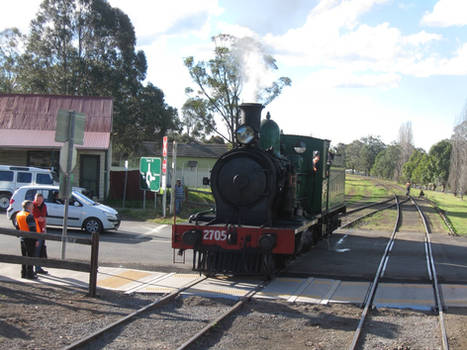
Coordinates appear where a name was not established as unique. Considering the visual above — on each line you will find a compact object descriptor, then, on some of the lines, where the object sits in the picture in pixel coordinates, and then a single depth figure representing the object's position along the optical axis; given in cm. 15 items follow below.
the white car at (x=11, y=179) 2008
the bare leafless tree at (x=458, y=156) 5681
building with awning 2352
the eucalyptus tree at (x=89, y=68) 3822
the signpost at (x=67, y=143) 895
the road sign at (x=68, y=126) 890
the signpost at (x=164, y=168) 1884
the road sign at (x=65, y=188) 905
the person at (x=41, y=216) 898
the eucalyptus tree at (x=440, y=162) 6919
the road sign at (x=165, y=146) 1889
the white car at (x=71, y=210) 1484
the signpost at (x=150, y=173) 1920
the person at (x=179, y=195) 2053
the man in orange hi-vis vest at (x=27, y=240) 867
